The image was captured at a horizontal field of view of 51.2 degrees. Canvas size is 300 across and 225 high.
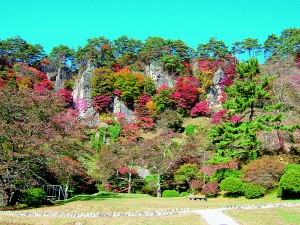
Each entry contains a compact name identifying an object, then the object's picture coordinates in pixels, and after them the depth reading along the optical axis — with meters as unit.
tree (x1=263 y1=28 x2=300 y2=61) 53.14
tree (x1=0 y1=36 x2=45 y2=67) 63.25
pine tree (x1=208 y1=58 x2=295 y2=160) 23.39
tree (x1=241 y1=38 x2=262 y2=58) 66.75
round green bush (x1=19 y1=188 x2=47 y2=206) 19.16
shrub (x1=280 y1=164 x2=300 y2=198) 16.80
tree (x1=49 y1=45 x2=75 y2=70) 67.96
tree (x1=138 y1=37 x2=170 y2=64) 62.68
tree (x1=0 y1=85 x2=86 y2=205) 17.56
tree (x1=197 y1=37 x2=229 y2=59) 65.40
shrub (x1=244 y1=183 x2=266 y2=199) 19.77
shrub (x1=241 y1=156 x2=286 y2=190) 19.95
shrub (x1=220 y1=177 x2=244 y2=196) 20.73
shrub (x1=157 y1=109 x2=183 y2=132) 46.19
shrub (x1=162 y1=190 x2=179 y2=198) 27.27
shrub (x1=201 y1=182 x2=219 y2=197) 22.84
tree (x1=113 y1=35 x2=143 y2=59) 70.19
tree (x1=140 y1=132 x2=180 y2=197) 29.02
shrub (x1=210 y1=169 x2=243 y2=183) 22.94
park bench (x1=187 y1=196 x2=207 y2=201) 21.07
